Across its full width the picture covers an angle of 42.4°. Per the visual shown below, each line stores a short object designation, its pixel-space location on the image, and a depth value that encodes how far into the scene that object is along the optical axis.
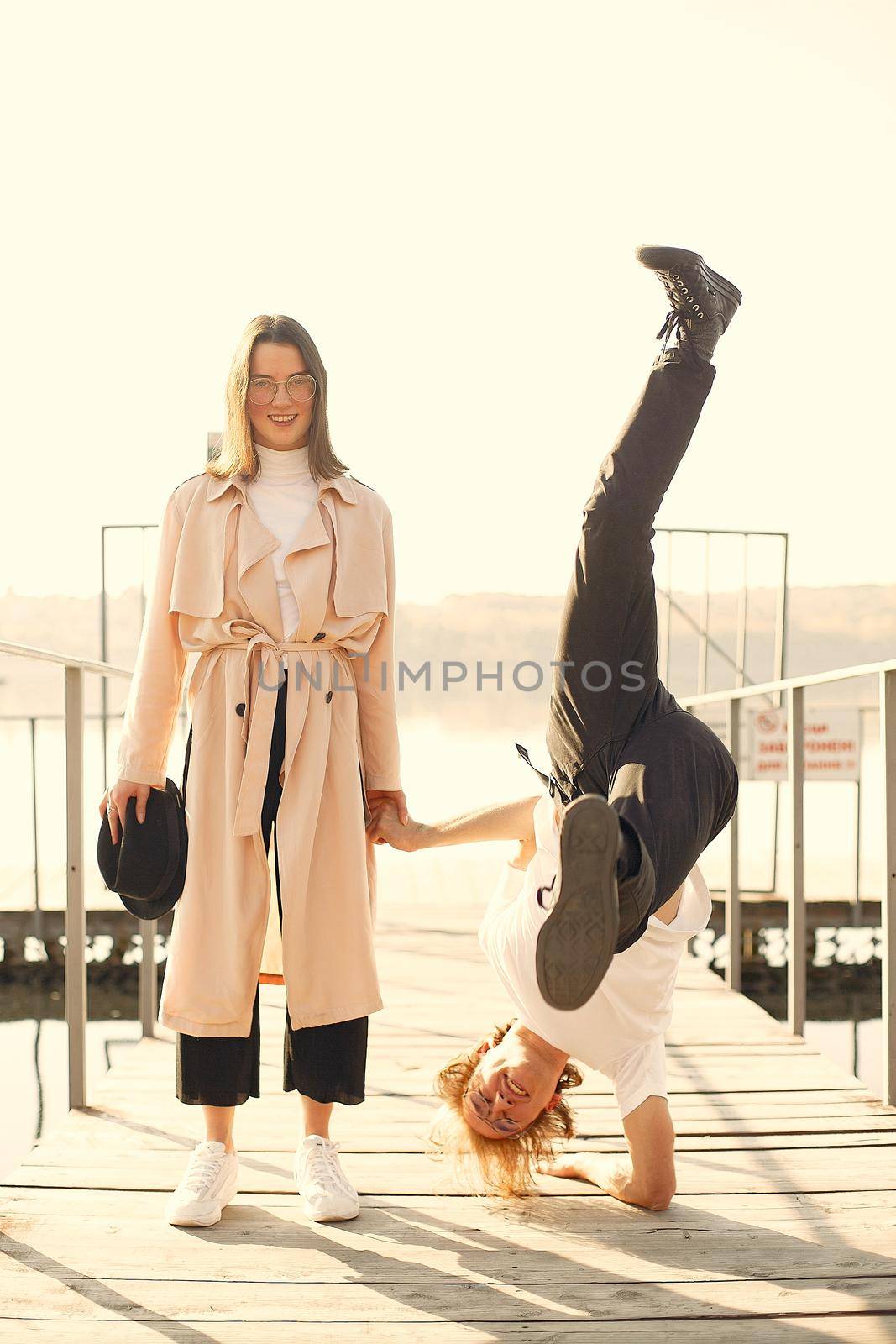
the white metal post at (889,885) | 2.33
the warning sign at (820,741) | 6.60
